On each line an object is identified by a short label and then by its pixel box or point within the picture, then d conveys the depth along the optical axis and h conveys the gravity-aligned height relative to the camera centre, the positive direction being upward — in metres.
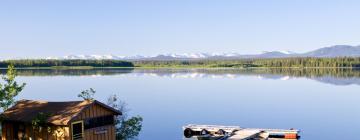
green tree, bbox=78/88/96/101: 27.50 -2.09
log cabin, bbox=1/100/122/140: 21.11 -2.79
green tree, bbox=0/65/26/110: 24.61 -1.56
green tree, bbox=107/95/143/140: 27.72 -4.12
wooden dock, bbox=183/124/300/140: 31.66 -5.34
